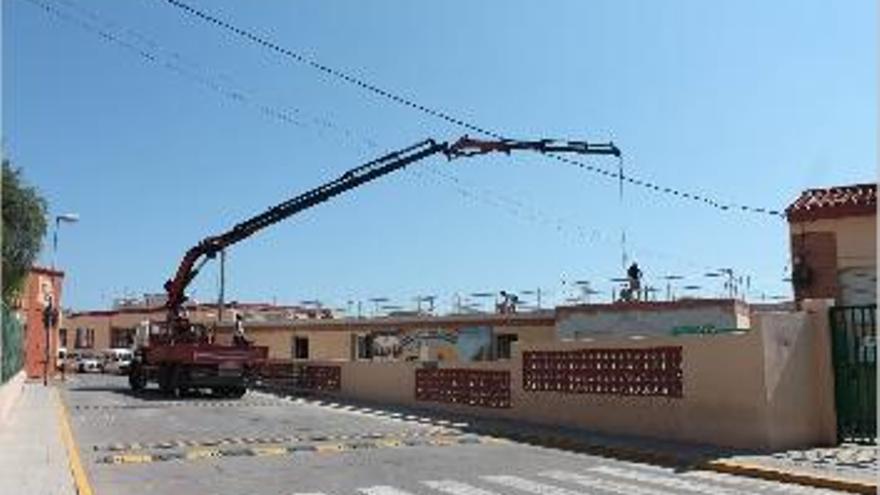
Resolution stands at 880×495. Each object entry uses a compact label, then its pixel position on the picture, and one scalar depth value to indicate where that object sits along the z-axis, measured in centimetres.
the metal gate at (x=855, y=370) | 1675
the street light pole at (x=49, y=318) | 4259
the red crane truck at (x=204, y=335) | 3203
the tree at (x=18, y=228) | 4321
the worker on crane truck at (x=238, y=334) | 3694
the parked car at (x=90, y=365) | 6950
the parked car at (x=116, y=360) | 6218
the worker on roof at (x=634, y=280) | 3928
